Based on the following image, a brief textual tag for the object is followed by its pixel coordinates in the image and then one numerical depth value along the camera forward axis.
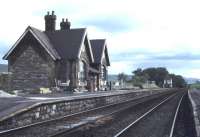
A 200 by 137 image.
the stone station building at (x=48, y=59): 47.25
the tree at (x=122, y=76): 141.38
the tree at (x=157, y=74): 173.25
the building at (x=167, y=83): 170.06
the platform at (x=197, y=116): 15.59
